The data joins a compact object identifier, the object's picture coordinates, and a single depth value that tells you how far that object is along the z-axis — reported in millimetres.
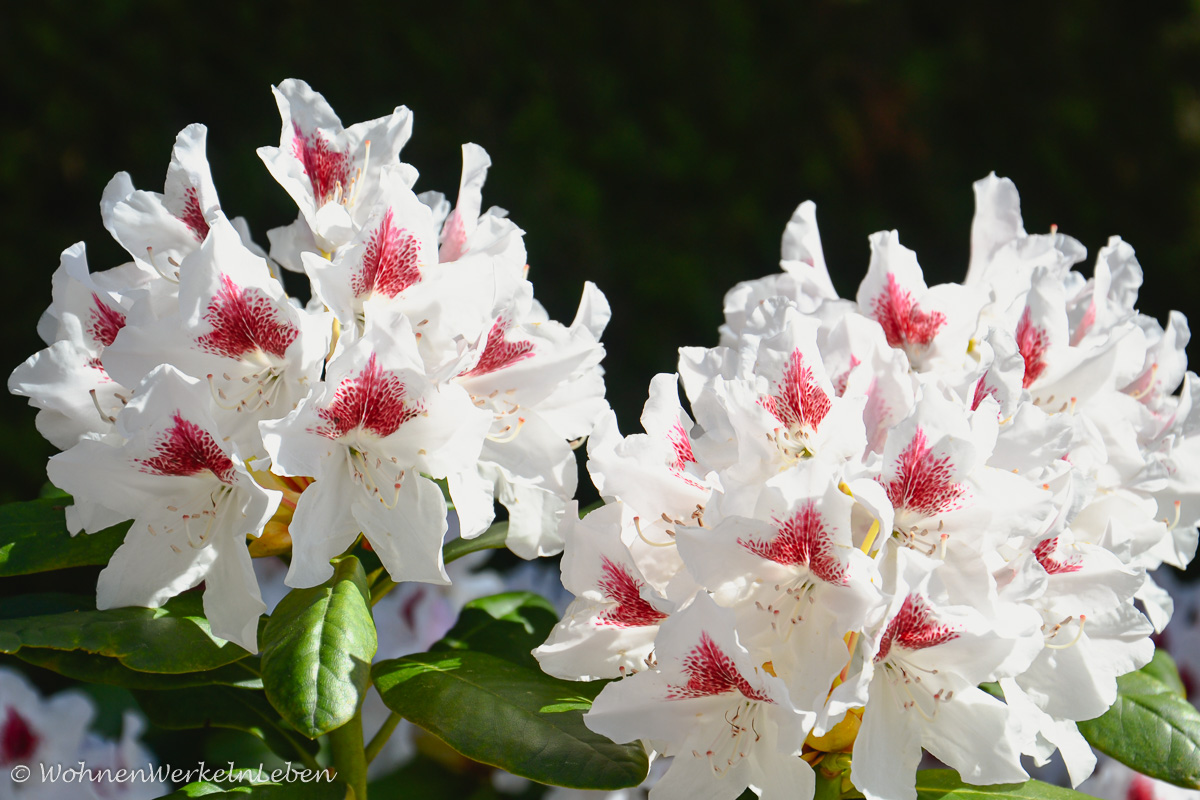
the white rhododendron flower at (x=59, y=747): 1406
